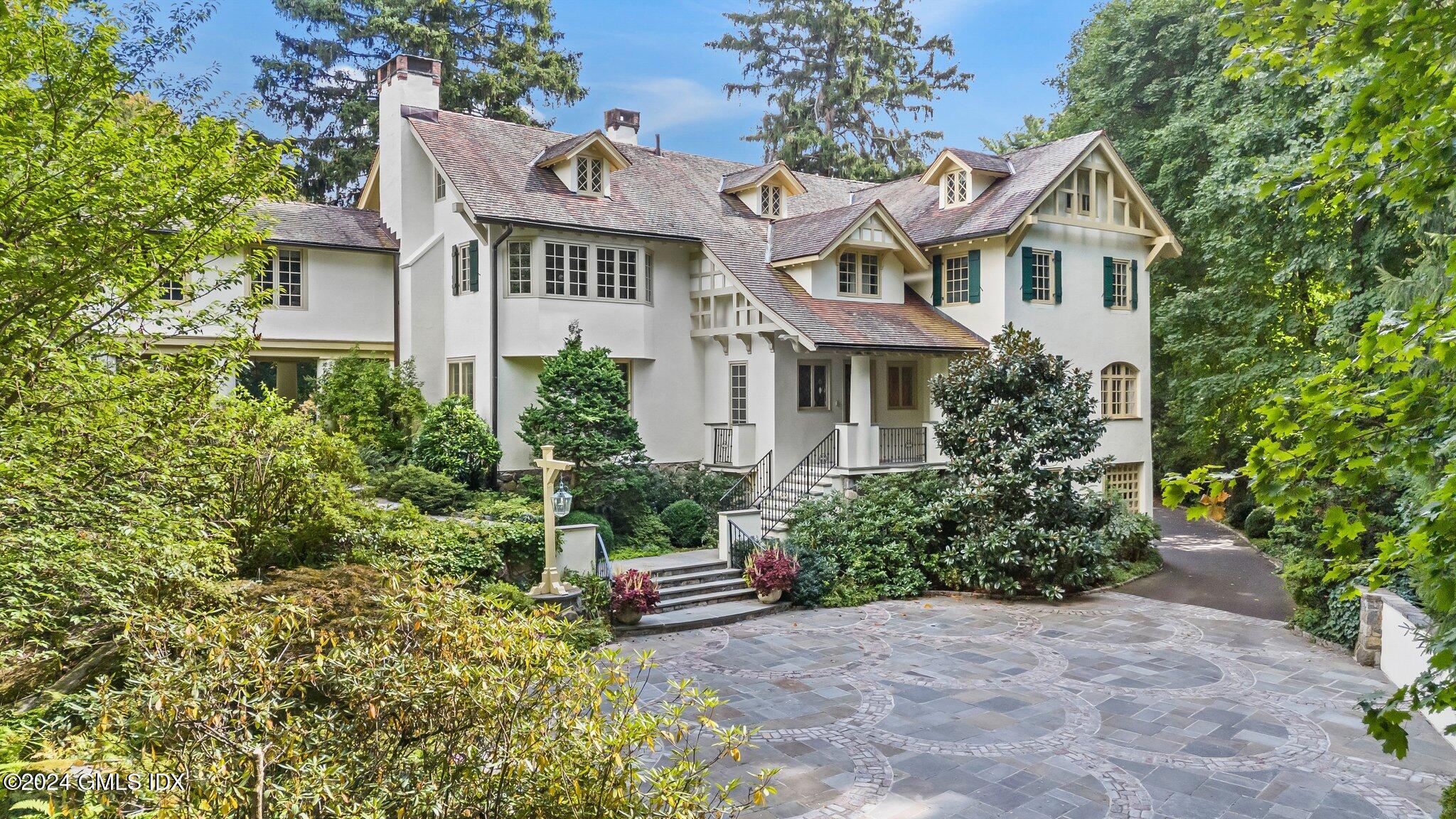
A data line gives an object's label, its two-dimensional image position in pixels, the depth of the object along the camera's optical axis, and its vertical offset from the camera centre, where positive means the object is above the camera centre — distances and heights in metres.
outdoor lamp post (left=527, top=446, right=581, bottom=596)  12.34 -1.50
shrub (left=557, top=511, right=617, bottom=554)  16.30 -1.99
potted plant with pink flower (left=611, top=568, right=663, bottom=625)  13.02 -2.71
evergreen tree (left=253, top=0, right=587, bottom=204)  31.23 +12.79
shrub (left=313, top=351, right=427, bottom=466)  18.14 +0.23
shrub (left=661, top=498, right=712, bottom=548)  17.86 -2.22
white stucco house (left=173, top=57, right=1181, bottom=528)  18.81 +3.00
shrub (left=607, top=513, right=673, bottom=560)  17.02 -2.47
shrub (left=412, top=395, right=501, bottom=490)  17.34 -0.58
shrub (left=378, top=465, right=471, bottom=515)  16.00 -1.36
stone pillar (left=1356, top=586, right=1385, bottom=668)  11.32 -2.85
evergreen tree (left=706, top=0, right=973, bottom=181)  38.69 +15.12
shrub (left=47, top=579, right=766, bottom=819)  3.55 -1.35
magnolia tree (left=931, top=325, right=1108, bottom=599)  15.26 -1.13
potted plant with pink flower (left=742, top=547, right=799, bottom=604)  14.60 -2.67
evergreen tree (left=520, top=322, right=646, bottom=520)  17.11 -0.20
